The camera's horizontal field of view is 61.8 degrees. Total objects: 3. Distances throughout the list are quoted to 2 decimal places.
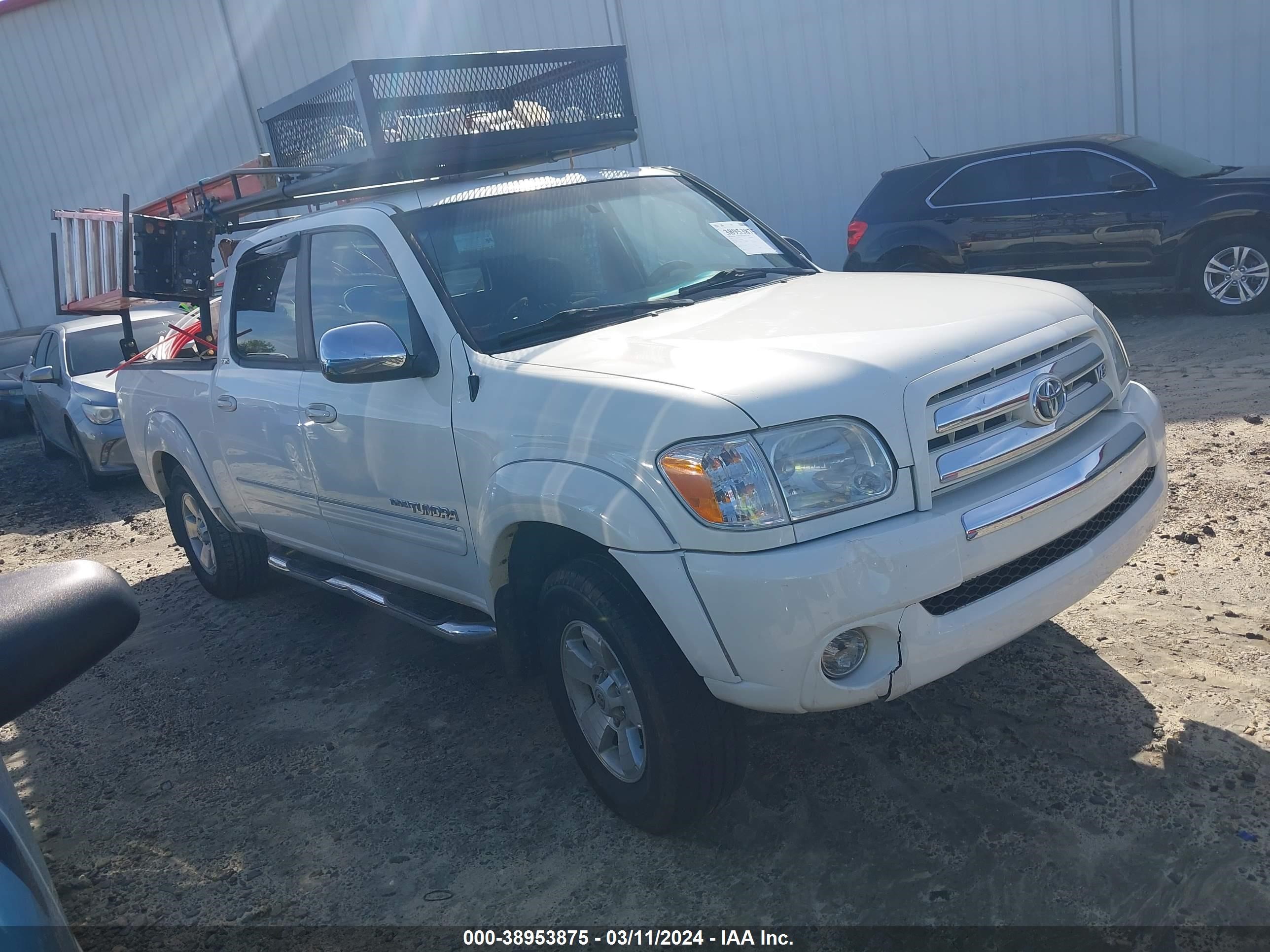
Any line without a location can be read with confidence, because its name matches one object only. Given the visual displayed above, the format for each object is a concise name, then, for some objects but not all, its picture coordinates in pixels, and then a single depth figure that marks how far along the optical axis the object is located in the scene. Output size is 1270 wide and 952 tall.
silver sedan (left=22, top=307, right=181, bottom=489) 9.42
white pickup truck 2.62
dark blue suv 9.27
